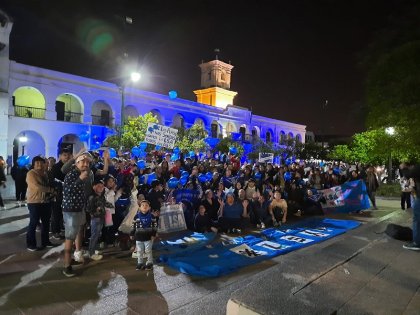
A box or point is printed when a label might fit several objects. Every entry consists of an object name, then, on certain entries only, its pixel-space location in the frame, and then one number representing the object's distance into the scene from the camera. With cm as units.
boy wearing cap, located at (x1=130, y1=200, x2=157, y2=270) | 577
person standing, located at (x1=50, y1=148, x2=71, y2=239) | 673
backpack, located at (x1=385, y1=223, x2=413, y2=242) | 631
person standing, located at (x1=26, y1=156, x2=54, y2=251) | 634
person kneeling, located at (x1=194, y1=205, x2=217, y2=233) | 863
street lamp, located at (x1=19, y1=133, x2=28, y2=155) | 2428
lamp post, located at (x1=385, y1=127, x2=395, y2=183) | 749
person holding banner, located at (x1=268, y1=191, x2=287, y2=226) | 1002
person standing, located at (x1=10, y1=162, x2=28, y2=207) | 1126
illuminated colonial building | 2209
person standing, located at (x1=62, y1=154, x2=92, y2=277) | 533
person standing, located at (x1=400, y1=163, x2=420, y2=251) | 578
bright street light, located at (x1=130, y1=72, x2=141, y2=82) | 1327
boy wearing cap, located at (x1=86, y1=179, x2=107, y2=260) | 612
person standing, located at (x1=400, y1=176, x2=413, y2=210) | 1192
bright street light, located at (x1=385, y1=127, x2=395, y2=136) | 749
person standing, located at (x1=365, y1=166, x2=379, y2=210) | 1316
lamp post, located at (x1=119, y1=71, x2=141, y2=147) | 1327
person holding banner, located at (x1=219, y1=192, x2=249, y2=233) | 876
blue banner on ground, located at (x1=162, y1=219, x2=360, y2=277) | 578
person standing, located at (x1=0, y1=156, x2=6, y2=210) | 1009
